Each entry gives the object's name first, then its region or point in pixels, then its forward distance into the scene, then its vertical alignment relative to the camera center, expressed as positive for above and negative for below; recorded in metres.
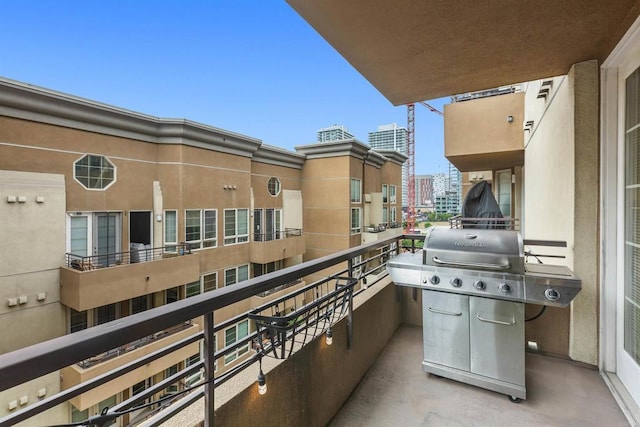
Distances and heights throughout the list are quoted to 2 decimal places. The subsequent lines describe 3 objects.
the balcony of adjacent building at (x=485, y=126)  4.42 +1.30
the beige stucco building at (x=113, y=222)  5.31 -0.26
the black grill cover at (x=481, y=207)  2.94 +0.04
